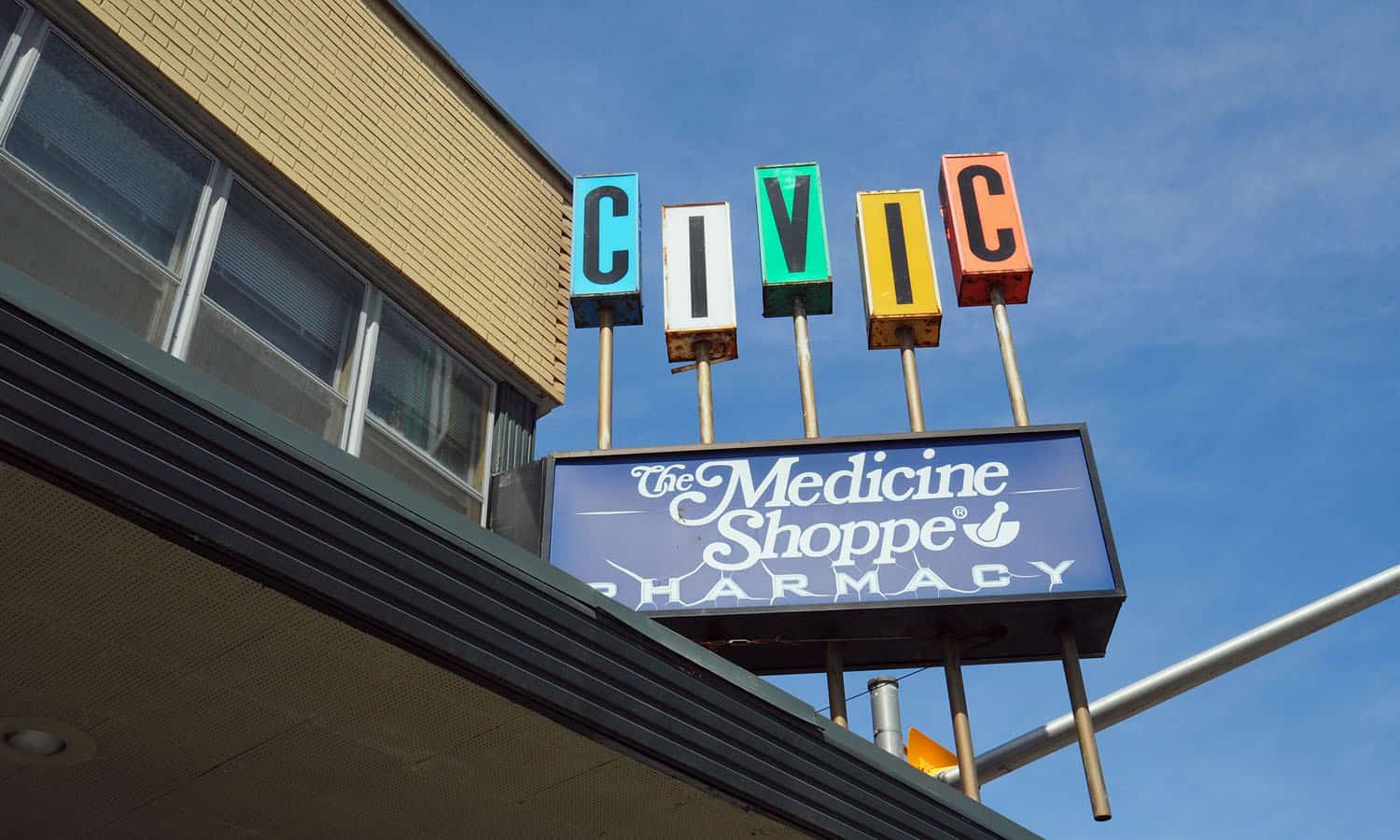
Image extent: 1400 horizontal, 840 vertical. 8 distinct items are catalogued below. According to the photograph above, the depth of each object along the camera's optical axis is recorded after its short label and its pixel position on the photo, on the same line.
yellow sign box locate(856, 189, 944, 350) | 11.80
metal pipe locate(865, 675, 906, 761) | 9.15
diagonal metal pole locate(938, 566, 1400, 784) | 9.70
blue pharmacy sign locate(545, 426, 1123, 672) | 9.45
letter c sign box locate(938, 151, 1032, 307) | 12.00
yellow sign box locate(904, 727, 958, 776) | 11.47
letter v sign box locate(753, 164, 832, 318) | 12.12
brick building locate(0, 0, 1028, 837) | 4.37
